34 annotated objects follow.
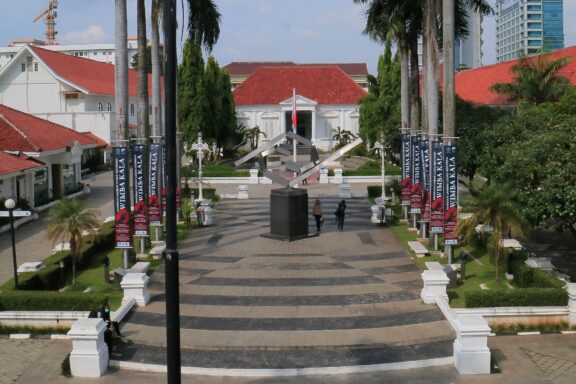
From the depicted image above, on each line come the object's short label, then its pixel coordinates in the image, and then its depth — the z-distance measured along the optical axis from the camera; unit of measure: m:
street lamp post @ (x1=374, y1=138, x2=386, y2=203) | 37.49
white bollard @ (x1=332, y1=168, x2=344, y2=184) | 51.19
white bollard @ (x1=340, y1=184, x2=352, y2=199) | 42.19
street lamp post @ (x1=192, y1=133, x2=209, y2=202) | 38.82
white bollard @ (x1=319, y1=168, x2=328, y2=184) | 51.19
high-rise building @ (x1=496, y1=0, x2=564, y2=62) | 188.00
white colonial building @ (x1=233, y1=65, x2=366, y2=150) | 79.06
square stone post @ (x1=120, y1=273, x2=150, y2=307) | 18.48
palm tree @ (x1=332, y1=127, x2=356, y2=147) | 74.69
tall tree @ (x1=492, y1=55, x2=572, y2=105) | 38.31
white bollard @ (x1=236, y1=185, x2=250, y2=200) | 42.41
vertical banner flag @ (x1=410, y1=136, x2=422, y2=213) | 28.02
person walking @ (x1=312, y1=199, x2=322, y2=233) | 29.22
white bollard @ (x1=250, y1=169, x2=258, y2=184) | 51.28
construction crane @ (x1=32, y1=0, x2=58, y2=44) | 165.25
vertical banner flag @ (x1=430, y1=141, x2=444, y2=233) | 22.55
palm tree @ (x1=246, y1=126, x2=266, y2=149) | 74.00
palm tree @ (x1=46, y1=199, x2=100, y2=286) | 20.02
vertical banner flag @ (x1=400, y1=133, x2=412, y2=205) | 31.11
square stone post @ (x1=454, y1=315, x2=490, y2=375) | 14.16
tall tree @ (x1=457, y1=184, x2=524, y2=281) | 19.14
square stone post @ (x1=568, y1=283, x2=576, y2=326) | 16.86
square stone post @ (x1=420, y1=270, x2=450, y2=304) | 18.38
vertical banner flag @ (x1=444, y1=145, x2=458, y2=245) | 22.31
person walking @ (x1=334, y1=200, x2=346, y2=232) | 29.75
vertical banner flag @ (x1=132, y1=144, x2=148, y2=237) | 24.03
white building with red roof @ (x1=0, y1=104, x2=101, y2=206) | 34.53
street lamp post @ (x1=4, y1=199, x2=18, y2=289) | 18.39
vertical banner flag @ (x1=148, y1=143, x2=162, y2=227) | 26.72
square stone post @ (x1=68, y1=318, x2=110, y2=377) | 14.17
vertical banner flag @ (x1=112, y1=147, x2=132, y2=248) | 21.91
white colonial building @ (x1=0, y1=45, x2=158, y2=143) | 59.47
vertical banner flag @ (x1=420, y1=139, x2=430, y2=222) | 25.86
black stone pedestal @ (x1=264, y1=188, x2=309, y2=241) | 27.77
